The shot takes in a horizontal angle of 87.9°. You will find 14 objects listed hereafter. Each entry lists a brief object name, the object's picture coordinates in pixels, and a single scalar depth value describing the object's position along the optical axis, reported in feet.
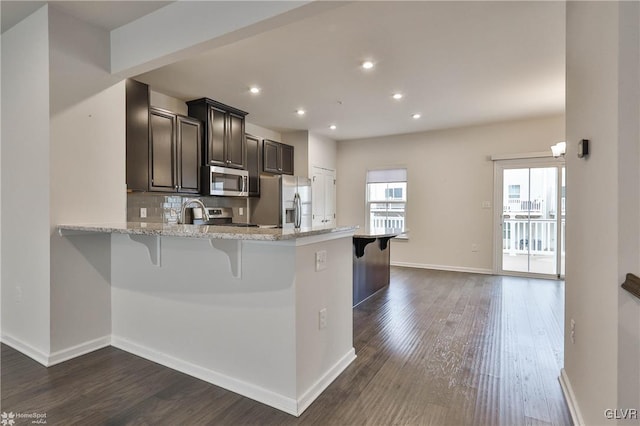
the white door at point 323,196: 21.11
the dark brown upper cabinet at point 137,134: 11.34
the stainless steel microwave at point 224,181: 14.49
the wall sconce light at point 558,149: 13.50
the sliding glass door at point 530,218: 17.56
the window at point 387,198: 21.83
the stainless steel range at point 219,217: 15.45
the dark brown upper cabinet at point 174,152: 12.38
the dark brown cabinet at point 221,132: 14.58
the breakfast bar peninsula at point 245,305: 6.17
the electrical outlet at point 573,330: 6.32
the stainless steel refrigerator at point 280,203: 17.94
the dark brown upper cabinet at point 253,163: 17.53
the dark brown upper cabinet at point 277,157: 18.62
